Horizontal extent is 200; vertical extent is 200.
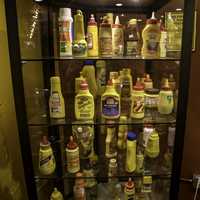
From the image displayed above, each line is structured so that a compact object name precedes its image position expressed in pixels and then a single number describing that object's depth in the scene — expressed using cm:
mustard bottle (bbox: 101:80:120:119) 137
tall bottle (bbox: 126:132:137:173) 149
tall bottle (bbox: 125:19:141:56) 142
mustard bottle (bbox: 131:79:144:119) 139
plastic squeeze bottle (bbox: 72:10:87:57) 134
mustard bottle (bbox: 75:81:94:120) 137
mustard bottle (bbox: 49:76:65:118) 140
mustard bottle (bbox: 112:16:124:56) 142
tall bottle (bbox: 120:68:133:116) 150
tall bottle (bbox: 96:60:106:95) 157
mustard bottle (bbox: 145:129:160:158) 150
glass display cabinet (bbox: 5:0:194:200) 133
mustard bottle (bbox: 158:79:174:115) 140
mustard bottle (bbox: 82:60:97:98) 154
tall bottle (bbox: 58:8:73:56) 132
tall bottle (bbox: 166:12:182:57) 133
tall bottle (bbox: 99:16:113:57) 137
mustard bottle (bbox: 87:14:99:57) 137
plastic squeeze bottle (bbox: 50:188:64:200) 155
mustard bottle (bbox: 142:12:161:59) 137
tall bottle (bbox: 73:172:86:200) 155
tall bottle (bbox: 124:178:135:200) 153
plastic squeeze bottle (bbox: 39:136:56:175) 144
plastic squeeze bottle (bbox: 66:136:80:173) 145
